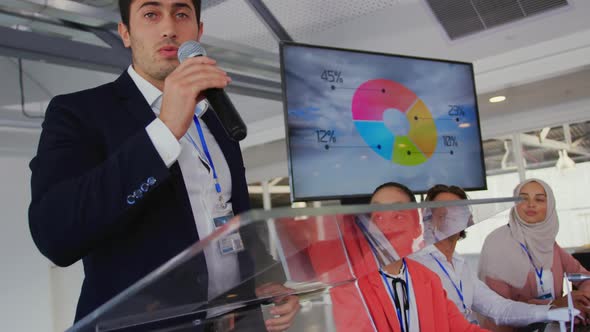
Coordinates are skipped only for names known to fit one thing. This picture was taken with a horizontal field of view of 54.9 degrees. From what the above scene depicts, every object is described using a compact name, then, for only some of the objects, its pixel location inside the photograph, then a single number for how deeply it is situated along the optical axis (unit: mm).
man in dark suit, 764
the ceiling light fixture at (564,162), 6812
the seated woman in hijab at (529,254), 3352
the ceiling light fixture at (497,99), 5841
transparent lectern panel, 497
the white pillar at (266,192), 9992
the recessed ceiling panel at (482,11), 4281
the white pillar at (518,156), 6945
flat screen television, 2711
